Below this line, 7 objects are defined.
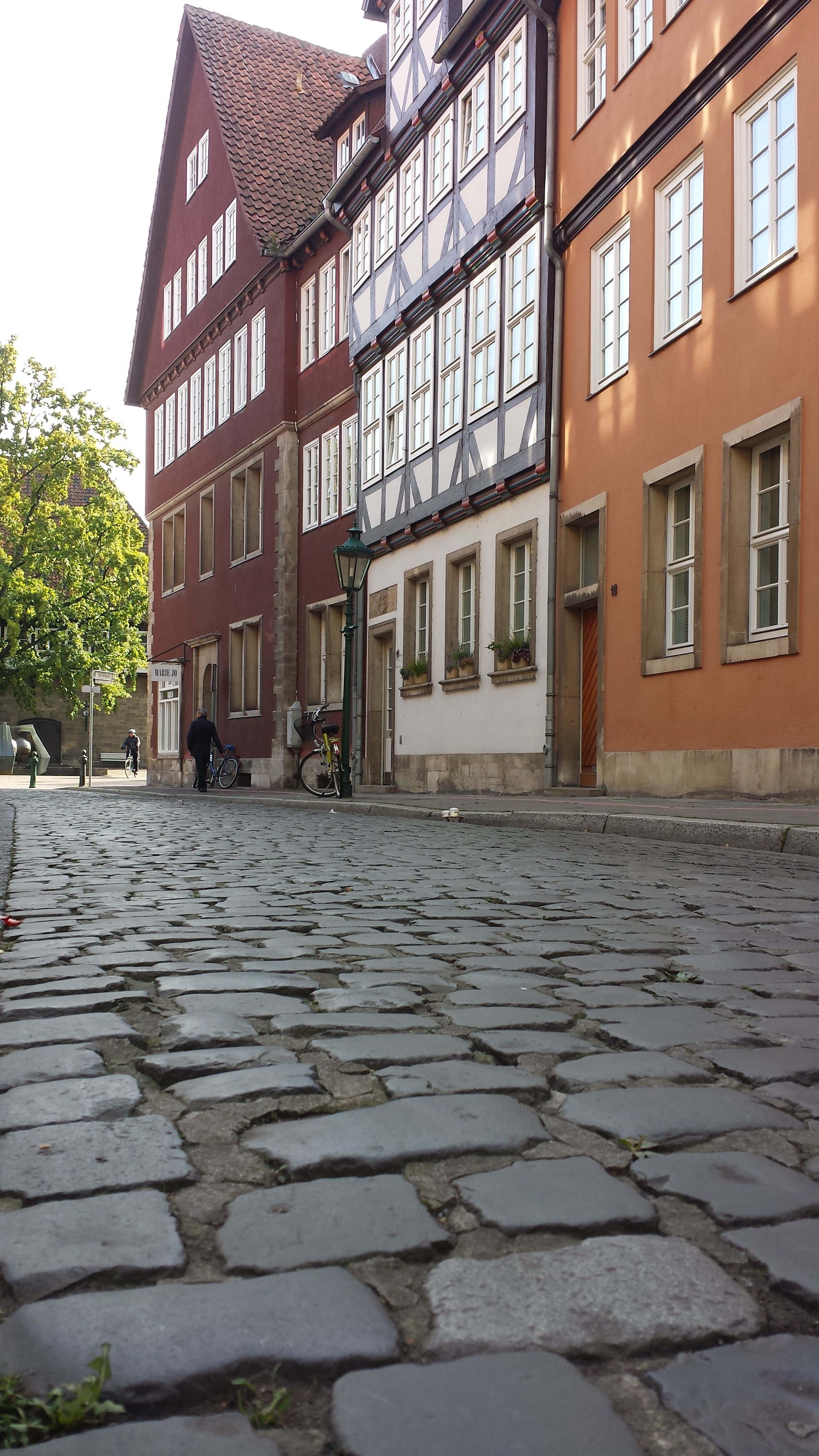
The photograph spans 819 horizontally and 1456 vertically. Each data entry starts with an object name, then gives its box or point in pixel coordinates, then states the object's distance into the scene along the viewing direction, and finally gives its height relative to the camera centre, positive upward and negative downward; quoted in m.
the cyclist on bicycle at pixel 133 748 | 51.72 +0.14
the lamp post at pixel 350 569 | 18.53 +2.49
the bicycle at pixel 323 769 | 19.86 -0.24
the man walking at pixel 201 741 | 25.88 +0.20
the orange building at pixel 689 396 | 11.73 +3.55
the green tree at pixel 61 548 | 45.81 +7.04
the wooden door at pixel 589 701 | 16.55 +0.64
